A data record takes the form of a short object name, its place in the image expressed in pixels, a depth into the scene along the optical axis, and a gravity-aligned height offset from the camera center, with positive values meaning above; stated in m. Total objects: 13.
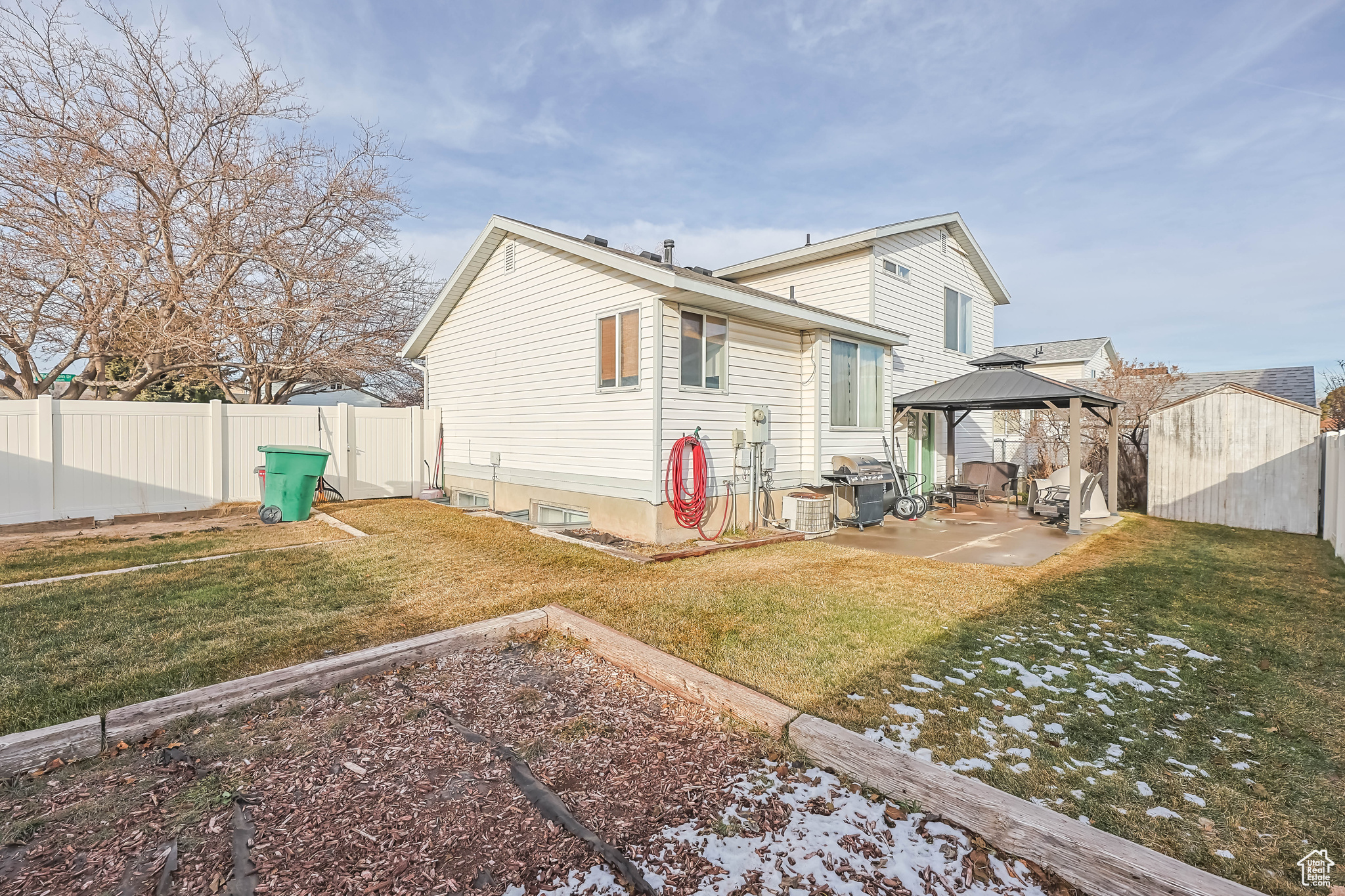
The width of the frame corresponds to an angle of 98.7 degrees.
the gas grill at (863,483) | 9.45 -0.71
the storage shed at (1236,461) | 9.16 -0.27
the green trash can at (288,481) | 9.07 -0.77
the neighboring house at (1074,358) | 22.19 +3.32
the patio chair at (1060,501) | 9.98 -1.04
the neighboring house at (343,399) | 21.25 +1.35
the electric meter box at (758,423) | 8.31 +0.24
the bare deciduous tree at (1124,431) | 12.02 +0.27
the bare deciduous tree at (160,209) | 10.38 +4.53
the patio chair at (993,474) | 13.30 -0.75
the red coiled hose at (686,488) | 7.52 -0.66
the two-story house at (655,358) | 7.61 +1.30
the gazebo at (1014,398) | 9.02 +0.74
